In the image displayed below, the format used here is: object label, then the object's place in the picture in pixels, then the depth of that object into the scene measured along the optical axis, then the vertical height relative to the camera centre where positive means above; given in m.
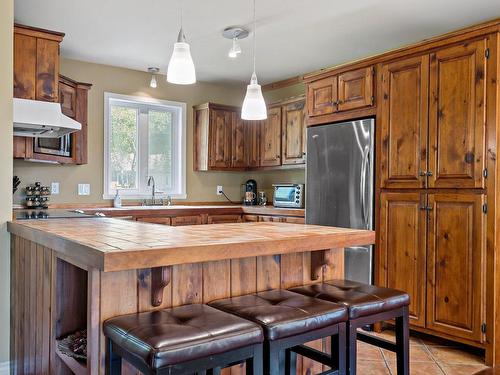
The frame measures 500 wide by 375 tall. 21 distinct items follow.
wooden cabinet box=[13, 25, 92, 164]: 3.16 +0.89
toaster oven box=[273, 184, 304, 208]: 4.79 -0.10
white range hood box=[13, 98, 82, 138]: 3.02 +0.48
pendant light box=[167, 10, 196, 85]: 2.25 +0.64
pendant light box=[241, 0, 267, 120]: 2.70 +0.52
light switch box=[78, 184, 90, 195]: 4.71 -0.04
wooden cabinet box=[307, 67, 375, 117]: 3.50 +0.82
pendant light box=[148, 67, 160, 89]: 5.01 +1.30
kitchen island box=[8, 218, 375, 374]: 1.57 -0.38
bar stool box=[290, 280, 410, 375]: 1.75 -0.51
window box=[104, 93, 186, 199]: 5.00 +0.49
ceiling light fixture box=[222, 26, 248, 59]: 3.79 +1.38
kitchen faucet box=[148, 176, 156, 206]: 5.24 +0.00
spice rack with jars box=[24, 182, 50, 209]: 4.23 -0.11
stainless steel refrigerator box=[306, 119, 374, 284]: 3.46 +0.05
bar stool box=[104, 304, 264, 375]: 1.27 -0.49
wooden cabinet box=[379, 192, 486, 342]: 2.84 -0.49
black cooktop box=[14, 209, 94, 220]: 2.94 -0.22
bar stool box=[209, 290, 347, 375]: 1.52 -0.49
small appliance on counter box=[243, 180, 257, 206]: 5.72 -0.09
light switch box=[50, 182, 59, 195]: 4.50 -0.03
